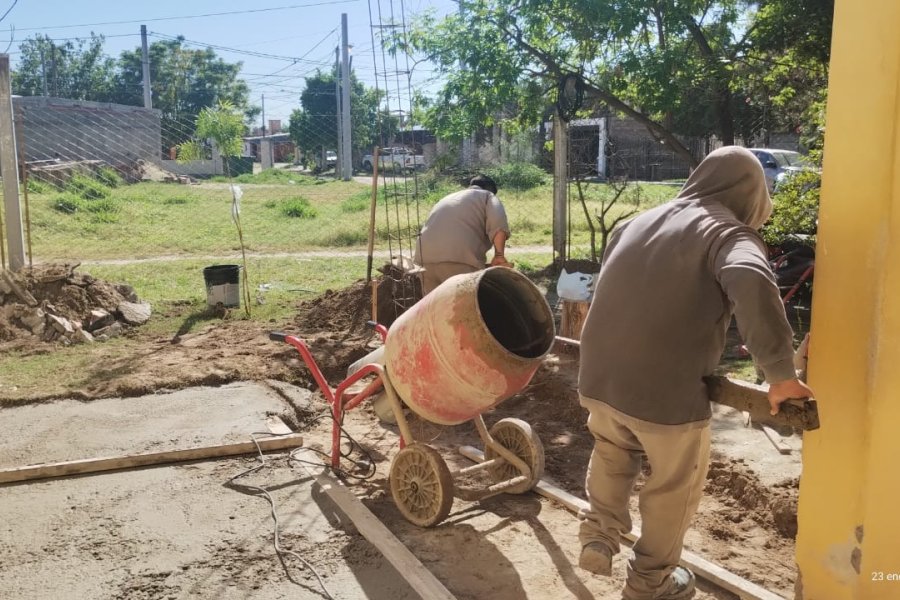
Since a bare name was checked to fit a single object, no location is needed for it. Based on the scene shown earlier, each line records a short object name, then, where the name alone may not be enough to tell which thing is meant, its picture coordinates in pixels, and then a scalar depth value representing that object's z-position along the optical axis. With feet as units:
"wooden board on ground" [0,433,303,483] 15.65
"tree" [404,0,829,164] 29.58
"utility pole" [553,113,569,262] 35.42
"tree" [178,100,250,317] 39.52
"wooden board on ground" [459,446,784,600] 11.02
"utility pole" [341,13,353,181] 95.40
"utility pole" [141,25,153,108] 109.70
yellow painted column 8.86
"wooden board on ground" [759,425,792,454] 15.66
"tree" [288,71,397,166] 134.72
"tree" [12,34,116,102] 164.66
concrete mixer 12.59
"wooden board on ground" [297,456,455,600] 11.44
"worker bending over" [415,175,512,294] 21.02
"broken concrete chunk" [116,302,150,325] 28.94
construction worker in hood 9.48
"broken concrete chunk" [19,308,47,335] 26.99
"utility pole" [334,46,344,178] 102.47
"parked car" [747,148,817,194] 64.03
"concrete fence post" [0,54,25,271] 30.68
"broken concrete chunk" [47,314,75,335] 26.66
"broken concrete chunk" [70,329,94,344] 26.61
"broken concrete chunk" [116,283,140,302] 30.37
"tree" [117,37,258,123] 163.43
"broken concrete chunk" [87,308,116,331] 27.91
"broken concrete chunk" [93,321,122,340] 27.32
